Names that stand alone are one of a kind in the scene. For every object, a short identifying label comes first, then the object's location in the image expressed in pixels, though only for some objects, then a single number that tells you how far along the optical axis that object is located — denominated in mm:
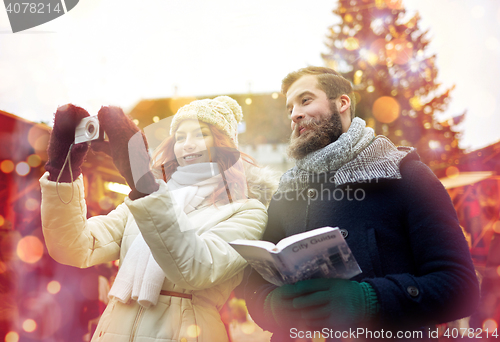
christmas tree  3971
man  939
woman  1043
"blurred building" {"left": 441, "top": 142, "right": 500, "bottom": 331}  2952
